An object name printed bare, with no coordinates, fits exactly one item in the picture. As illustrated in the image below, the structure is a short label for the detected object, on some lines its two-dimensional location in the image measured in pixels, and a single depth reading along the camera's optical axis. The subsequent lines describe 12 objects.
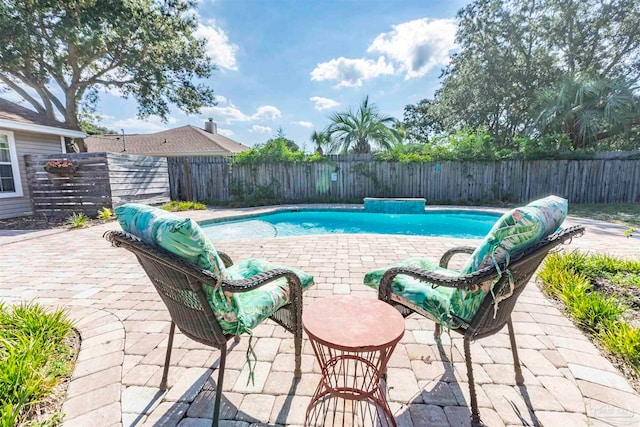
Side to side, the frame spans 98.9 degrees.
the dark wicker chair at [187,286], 1.07
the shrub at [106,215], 6.55
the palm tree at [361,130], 10.94
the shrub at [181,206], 8.10
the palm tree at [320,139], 11.38
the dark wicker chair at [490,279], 1.16
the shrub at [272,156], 9.95
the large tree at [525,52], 10.48
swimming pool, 6.67
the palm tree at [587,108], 8.77
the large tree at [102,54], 8.22
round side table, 1.09
